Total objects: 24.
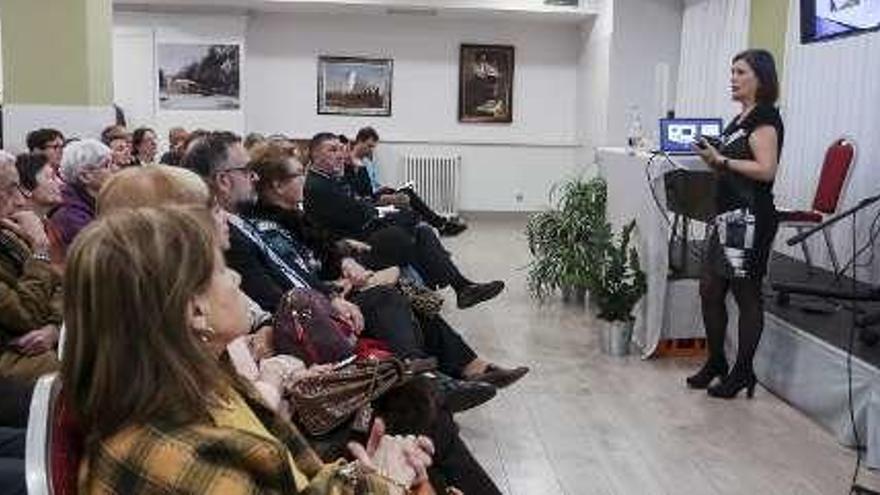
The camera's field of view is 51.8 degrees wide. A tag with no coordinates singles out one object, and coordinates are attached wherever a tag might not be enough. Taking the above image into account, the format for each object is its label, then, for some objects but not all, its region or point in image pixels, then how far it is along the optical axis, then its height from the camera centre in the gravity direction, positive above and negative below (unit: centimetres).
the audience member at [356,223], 486 -50
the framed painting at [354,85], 1052 +55
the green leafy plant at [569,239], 505 -60
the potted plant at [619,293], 462 -79
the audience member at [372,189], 684 -44
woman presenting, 380 -24
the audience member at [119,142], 524 -9
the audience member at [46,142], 490 -9
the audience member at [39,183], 370 -24
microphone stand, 430 -39
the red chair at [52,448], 122 -44
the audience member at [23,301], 255 -51
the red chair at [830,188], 536 -27
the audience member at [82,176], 330 -18
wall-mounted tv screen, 466 +68
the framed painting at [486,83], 1058 +61
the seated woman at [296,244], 331 -42
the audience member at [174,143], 443 -10
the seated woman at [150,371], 117 -32
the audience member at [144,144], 586 -11
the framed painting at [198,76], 1017 +59
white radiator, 1059 -48
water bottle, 510 -1
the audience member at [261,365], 208 -58
